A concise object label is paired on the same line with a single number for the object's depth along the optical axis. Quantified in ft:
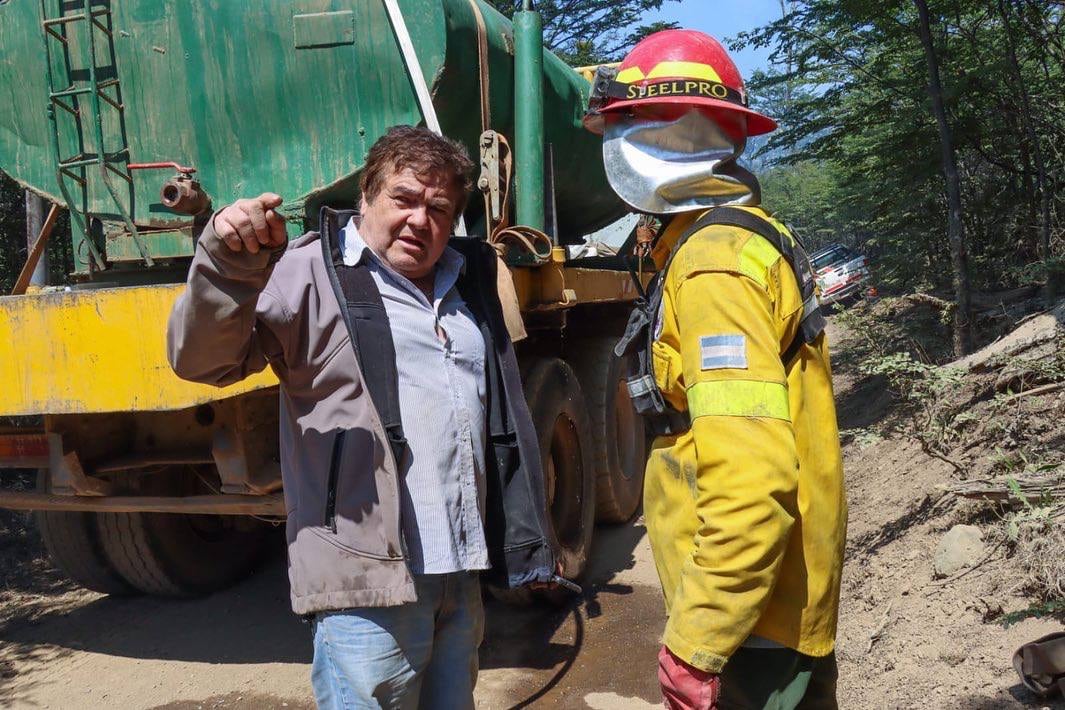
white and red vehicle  58.70
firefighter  5.07
